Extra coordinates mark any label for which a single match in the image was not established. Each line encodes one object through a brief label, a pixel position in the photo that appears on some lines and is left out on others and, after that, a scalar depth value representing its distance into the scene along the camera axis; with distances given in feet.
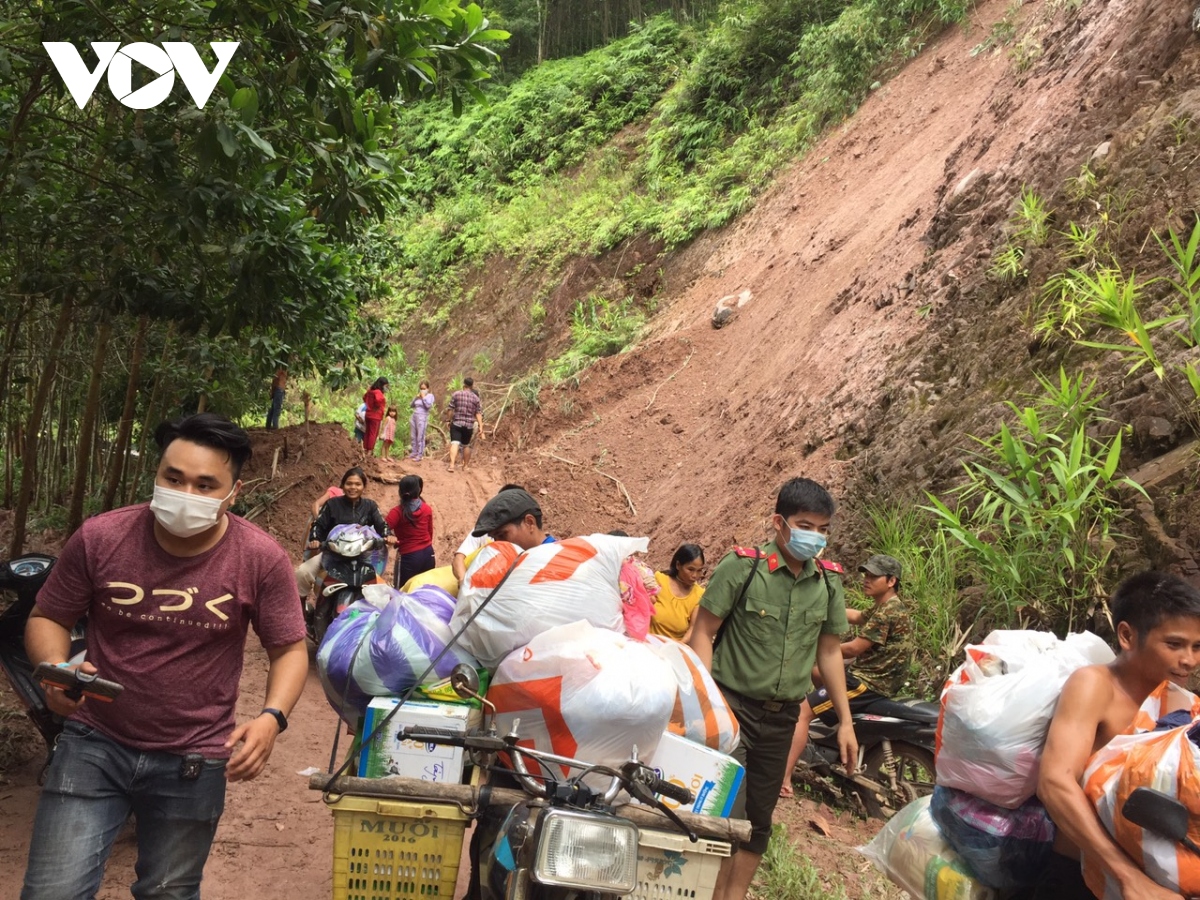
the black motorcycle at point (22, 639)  14.34
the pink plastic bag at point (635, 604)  12.44
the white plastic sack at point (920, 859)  9.36
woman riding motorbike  26.35
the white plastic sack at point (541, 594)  11.15
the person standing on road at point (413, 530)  27.76
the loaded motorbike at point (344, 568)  25.00
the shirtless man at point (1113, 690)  8.41
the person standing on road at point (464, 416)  53.42
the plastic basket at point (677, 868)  9.19
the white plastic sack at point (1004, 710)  8.94
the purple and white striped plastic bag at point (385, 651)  11.38
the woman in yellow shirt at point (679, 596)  20.43
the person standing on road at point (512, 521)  14.25
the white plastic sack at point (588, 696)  9.80
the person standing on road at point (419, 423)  56.70
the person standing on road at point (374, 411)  52.24
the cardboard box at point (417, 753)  10.69
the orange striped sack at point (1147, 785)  7.50
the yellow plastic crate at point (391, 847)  9.66
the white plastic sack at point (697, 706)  11.41
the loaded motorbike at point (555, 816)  8.41
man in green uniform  13.57
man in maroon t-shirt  8.95
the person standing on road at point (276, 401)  53.52
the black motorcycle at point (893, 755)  18.83
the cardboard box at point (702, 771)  10.49
